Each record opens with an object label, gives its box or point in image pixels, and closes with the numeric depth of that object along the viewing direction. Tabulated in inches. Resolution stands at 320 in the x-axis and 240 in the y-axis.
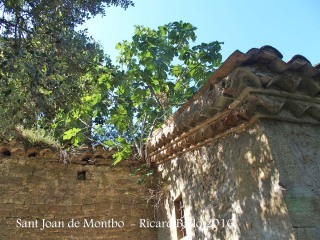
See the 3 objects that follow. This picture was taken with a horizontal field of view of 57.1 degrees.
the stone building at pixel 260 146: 107.3
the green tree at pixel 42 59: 160.9
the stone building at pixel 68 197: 189.3
